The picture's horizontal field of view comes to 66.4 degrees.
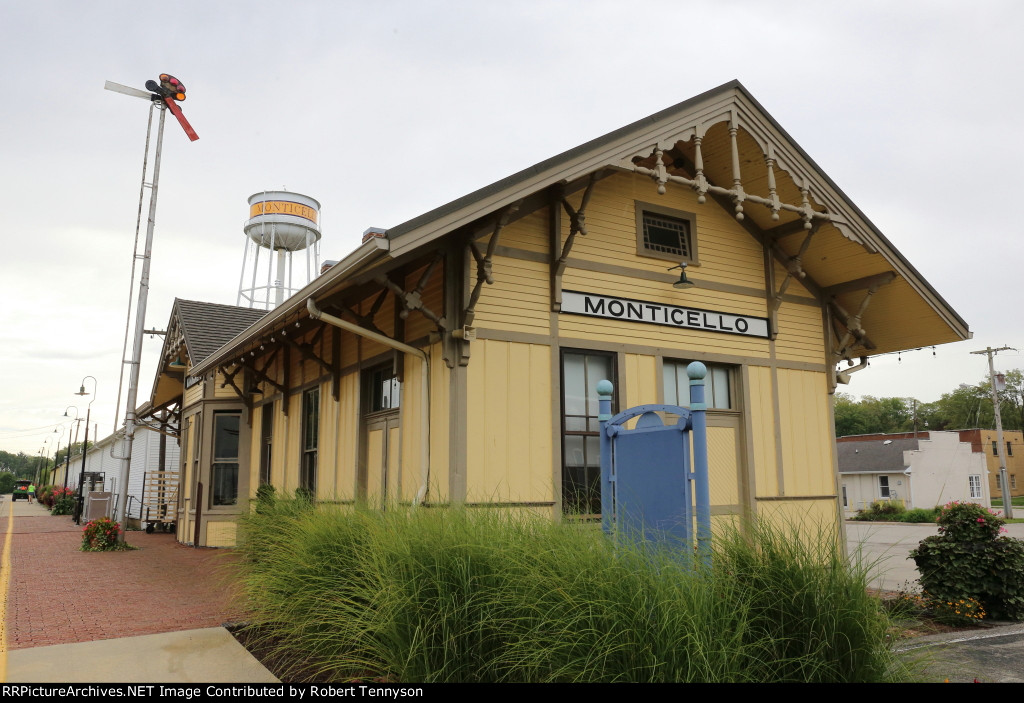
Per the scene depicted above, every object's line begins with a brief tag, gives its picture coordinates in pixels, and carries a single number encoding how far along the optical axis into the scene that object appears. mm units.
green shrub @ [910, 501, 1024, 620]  8109
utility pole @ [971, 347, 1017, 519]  32188
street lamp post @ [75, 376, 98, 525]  26656
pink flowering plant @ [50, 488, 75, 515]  35406
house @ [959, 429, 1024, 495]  47500
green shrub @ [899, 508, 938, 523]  32156
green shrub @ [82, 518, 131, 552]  15906
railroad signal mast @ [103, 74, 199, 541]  16984
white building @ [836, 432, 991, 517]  39688
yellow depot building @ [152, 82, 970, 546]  8266
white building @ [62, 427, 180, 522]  31547
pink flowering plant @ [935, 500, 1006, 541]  8398
